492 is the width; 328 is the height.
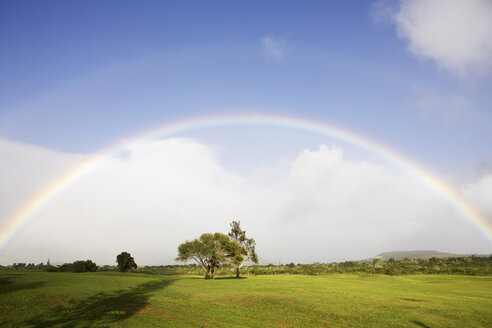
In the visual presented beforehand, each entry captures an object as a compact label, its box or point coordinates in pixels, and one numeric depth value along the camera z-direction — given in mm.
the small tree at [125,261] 87312
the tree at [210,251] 77500
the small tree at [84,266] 76062
